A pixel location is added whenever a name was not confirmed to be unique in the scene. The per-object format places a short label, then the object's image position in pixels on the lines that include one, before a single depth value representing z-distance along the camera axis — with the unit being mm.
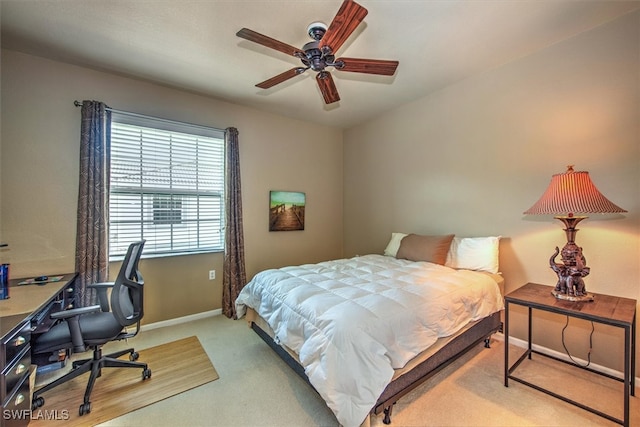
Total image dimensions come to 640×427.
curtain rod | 2693
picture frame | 4031
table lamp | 1855
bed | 1500
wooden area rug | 1779
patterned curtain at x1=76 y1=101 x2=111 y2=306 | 2639
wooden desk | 1380
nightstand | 1566
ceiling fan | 1535
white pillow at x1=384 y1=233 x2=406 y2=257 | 3502
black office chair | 1808
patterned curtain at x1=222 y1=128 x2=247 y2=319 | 3486
